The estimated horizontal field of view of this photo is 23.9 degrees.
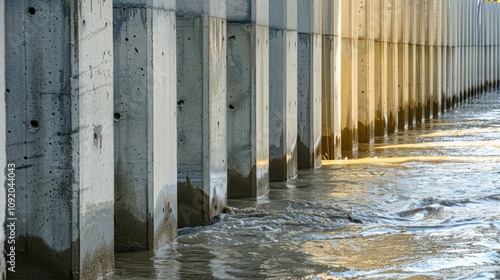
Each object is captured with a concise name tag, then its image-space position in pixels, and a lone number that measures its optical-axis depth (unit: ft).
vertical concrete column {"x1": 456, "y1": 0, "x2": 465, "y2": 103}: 135.13
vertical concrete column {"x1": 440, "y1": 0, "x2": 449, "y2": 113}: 118.52
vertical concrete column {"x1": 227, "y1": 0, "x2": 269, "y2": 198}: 42.39
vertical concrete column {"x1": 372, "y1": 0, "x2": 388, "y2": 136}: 78.07
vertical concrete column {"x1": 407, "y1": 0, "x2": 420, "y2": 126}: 96.78
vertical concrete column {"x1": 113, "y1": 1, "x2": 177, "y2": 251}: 30.83
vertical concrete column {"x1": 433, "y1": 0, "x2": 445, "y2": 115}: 112.68
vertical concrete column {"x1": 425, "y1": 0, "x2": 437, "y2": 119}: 108.06
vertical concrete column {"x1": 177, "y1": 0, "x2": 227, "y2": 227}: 36.11
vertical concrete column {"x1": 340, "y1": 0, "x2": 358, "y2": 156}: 64.39
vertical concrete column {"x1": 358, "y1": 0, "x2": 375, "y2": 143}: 70.38
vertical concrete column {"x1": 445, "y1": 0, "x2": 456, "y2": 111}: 123.65
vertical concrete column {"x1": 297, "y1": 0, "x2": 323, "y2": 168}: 53.52
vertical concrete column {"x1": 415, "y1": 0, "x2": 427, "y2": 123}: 102.01
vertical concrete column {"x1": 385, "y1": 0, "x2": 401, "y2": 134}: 84.64
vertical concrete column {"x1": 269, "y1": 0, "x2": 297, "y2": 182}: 47.96
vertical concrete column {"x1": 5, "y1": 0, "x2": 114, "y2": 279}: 25.81
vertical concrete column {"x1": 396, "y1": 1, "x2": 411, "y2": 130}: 90.84
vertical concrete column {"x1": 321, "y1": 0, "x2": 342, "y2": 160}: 58.65
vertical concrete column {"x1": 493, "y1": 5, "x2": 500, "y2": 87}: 191.62
